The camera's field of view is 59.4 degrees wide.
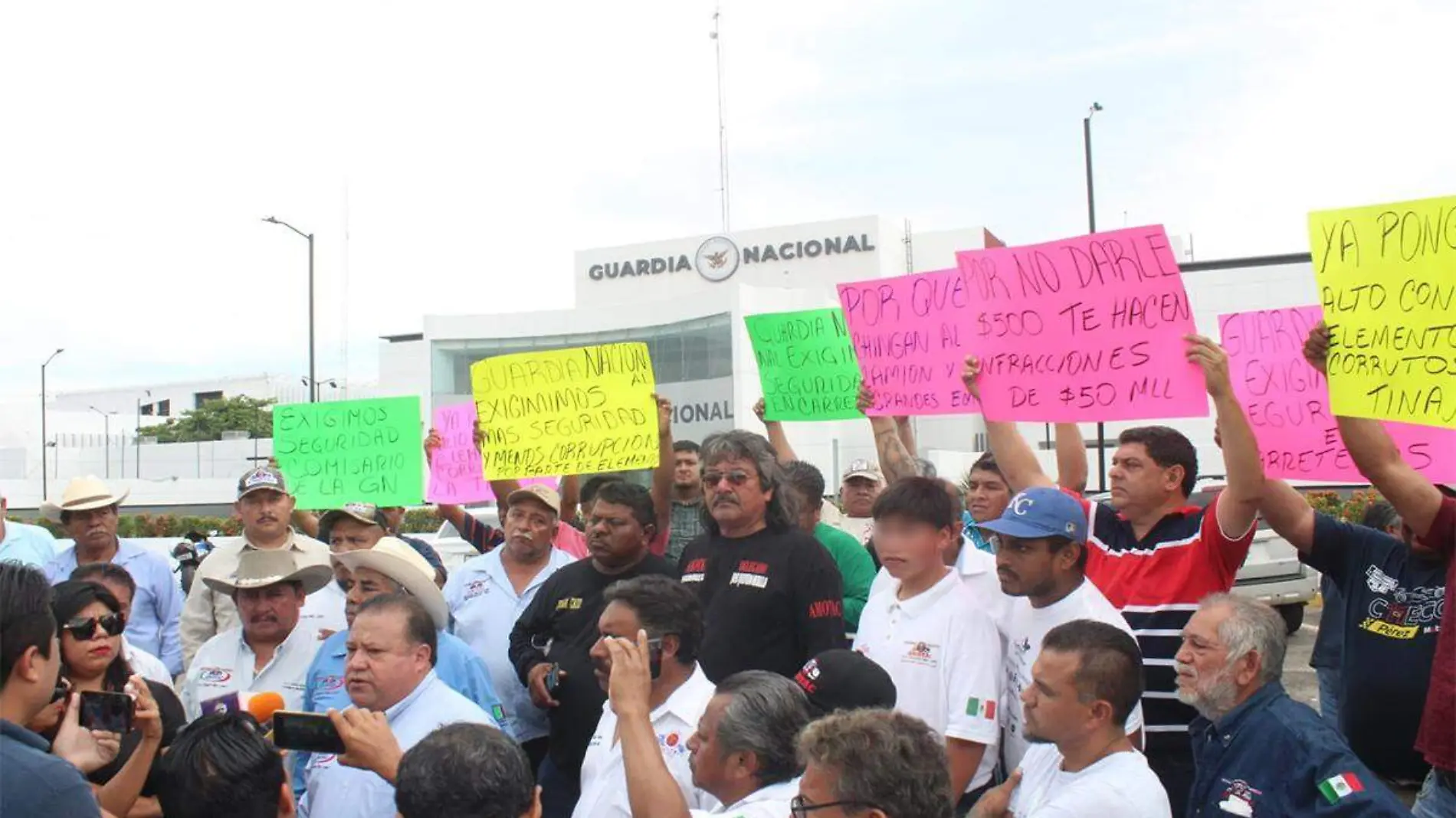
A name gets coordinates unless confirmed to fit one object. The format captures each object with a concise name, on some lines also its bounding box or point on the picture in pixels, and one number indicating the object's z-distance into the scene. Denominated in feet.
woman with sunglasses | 13.71
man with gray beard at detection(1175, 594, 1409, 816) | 11.54
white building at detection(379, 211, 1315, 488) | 155.94
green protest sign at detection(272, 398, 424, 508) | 26.73
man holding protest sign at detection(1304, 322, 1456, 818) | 13.10
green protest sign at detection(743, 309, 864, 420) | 24.89
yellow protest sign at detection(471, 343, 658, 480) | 23.07
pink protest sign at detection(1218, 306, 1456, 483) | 17.52
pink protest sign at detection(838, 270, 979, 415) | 21.95
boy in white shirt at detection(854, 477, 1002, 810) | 13.98
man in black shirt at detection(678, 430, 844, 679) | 16.33
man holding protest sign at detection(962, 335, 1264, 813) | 14.88
